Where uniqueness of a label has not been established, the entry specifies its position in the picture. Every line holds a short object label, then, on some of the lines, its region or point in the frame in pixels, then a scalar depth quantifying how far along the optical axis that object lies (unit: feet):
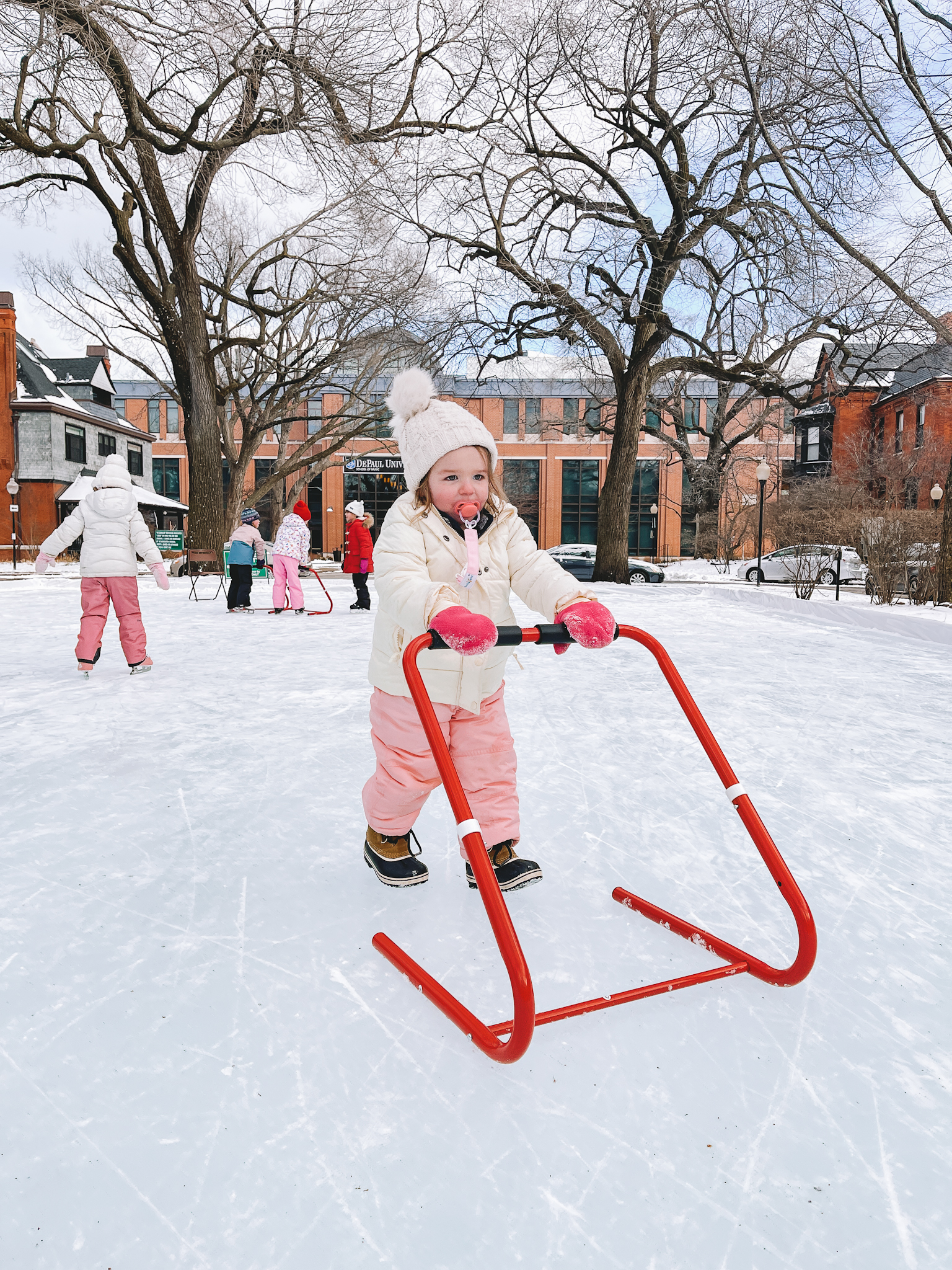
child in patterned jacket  34.50
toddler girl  7.33
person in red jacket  37.55
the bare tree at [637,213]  40.32
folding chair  43.50
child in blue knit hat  34.45
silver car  45.34
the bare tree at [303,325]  61.46
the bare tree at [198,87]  31.40
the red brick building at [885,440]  101.14
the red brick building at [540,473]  155.74
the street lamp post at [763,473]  62.23
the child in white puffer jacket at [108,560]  19.13
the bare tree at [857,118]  32.30
